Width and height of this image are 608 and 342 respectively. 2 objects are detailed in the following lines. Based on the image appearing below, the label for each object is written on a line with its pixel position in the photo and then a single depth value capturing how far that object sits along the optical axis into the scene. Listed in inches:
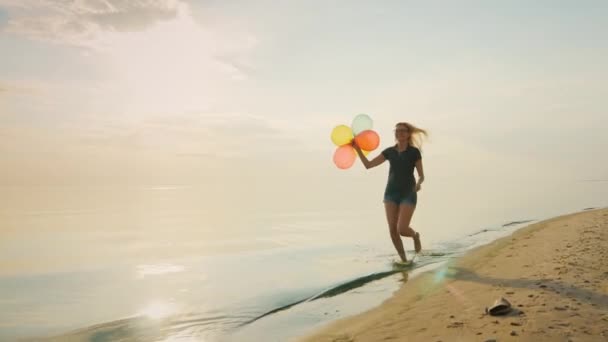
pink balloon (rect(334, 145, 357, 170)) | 401.4
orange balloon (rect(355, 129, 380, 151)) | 397.1
